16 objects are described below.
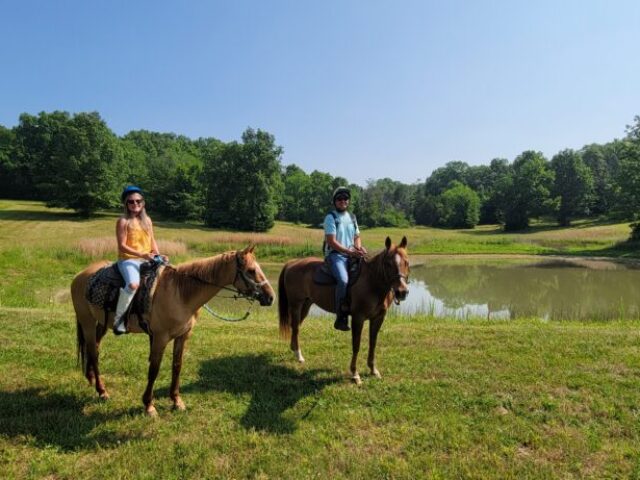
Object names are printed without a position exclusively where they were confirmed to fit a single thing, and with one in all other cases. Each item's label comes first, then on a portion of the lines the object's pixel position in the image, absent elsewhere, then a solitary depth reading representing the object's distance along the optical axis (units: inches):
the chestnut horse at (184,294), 185.5
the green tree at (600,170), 2674.7
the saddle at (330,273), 252.8
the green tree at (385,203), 2928.2
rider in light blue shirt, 250.2
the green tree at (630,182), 1379.2
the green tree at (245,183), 1987.0
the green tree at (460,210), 2940.5
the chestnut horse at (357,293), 220.7
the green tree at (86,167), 1726.1
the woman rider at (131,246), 189.6
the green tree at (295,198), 3046.3
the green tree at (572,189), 2600.9
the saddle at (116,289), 193.6
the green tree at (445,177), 4424.0
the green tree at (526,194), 2559.1
